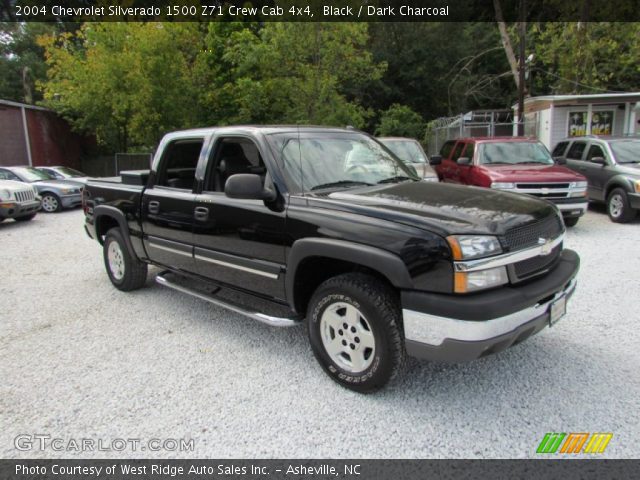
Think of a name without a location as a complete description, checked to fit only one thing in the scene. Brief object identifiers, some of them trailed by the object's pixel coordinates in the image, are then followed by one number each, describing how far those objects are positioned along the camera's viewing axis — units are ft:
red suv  26.76
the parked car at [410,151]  36.44
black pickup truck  9.05
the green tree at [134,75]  54.85
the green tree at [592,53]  70.61
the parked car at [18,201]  36.42
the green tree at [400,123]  86.28
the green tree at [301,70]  50.39
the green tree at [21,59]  114.11
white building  56.65
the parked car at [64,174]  47.77
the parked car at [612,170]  30.37
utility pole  61.67
